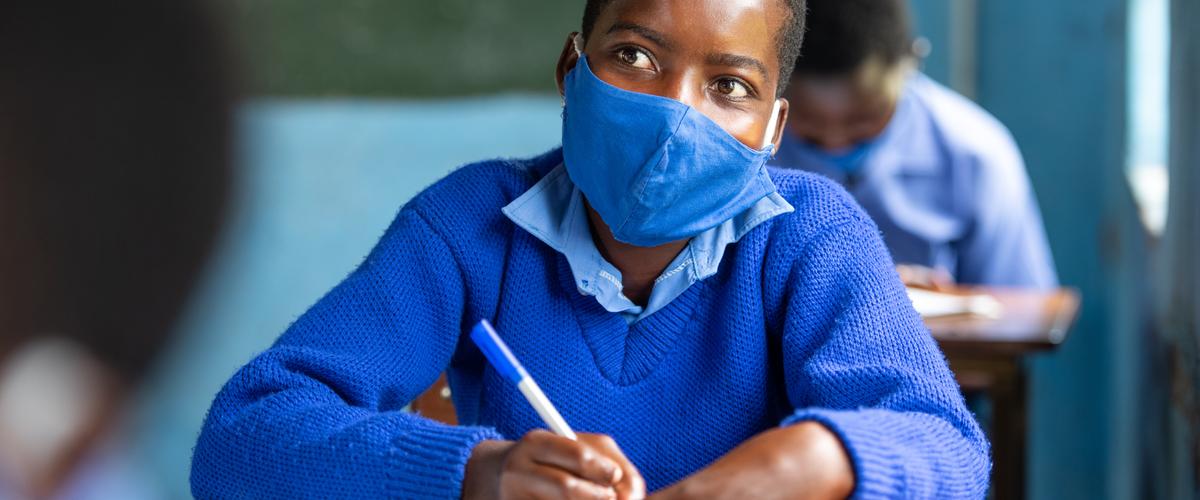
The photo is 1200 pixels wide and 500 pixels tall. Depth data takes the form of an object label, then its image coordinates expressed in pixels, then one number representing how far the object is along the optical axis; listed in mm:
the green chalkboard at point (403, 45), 3848
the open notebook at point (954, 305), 2777
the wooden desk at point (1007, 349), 2637
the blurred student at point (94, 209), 805
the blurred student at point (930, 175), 3041
